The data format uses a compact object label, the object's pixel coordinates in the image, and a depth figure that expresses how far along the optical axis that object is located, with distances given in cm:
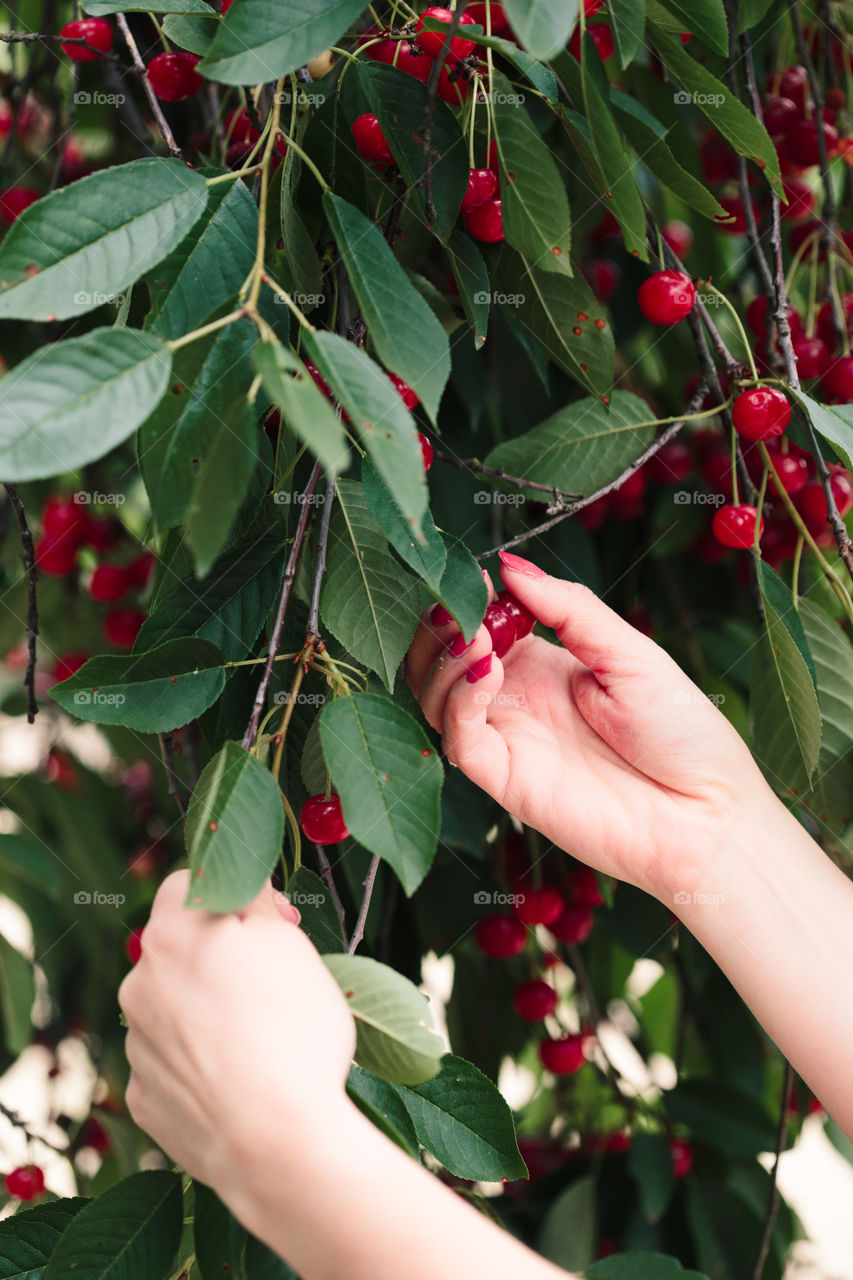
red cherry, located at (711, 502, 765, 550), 79
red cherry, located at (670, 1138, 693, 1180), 95
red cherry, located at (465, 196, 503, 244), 73
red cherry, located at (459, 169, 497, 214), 72
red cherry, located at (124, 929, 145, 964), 80
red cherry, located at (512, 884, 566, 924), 88
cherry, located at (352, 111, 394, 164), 71
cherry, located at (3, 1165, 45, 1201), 90
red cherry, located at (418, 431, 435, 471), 73
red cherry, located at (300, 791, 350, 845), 71
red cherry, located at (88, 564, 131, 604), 103
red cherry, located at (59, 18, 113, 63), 78
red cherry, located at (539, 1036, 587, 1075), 94
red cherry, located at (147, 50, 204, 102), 77
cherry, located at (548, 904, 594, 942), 91
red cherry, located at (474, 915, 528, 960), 90
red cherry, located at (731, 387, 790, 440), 75
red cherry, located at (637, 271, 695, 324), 76
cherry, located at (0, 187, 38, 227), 95
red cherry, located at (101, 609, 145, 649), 103
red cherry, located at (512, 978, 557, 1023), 93
